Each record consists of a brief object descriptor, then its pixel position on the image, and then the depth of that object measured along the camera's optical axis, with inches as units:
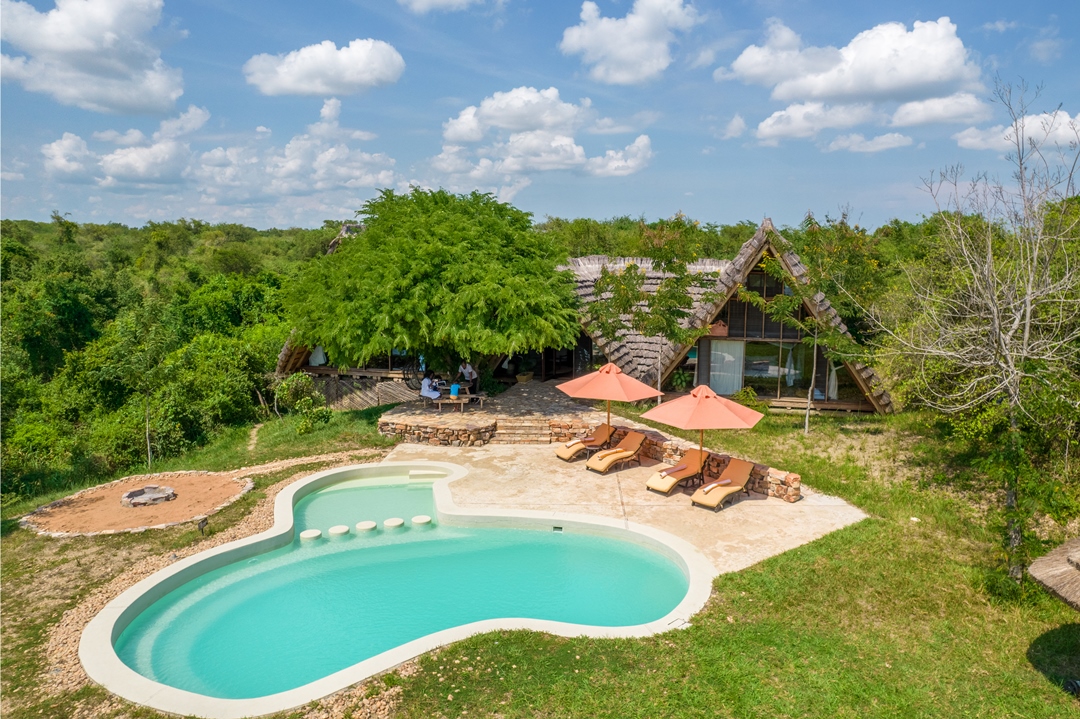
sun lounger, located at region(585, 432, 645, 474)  561.6
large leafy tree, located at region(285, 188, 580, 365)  663.1
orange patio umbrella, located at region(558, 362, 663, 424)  583.5
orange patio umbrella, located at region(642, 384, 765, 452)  481.4
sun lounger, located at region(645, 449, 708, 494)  512.3
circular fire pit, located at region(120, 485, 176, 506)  513.0
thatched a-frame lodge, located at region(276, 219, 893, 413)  700.7
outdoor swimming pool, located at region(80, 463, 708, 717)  317.1
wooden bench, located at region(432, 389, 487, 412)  727.1
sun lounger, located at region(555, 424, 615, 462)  600.1
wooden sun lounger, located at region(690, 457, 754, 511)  481.4
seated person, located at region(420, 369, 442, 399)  734.5
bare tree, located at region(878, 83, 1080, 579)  322.0
